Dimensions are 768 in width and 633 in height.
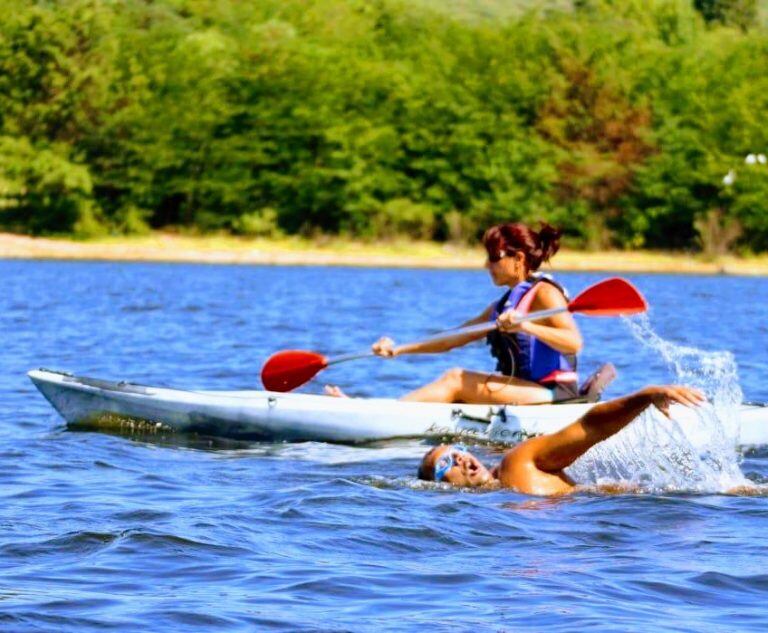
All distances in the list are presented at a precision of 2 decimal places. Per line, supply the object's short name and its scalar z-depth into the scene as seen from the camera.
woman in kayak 17.62
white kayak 18.92
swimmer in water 13.31
